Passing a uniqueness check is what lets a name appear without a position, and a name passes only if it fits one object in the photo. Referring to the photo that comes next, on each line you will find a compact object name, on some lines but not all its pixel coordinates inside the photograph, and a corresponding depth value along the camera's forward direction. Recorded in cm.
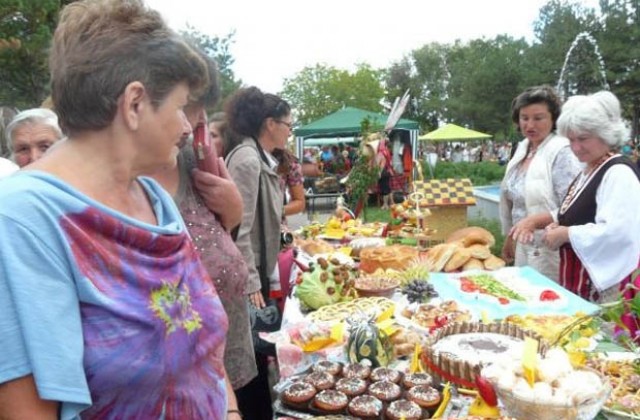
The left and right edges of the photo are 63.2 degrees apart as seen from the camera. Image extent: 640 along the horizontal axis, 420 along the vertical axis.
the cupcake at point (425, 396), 182
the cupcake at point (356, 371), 204
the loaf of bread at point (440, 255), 390
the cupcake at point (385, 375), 199
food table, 183
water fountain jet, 2716
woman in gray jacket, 288
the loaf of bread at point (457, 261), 392
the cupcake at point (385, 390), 187
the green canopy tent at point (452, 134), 2178
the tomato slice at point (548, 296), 296
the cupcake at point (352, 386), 192
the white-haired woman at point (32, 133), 244
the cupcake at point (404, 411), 175
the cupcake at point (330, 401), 185
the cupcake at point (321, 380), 198
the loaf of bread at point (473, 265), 393
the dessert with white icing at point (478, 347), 192
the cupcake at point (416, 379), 194
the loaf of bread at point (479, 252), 402
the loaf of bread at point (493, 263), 389
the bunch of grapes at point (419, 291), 307
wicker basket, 150
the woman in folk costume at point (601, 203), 286
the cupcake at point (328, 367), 210
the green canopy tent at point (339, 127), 1571
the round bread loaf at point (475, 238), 439
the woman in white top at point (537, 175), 367
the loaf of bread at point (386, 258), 379
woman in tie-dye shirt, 82
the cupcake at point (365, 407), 180
